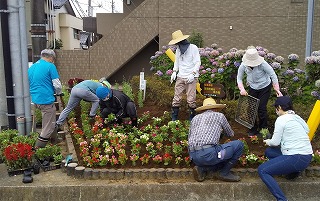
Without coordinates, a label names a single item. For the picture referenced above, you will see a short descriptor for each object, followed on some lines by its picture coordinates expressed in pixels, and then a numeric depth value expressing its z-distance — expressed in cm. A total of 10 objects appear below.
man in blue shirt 563
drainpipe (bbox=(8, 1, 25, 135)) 566
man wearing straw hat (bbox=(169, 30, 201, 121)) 629
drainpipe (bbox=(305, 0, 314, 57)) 1062
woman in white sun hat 550
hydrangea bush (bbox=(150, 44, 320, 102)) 705
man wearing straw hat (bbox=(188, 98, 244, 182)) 434
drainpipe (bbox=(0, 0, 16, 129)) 563
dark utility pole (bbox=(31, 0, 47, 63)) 793
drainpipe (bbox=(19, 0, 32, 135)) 576
